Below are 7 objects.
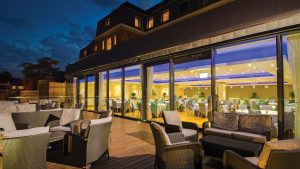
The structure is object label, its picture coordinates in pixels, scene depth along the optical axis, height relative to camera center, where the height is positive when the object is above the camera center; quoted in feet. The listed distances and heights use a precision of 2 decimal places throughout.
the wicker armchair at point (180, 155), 8.71 -3.35
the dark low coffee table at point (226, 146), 9.52 -3.37
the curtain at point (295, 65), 12.92 +1.79
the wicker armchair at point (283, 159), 5.13 -2.10
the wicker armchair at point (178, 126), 12.99 -3.00
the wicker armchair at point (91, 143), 10.17 -3.36
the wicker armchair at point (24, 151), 7.14 -2.68
